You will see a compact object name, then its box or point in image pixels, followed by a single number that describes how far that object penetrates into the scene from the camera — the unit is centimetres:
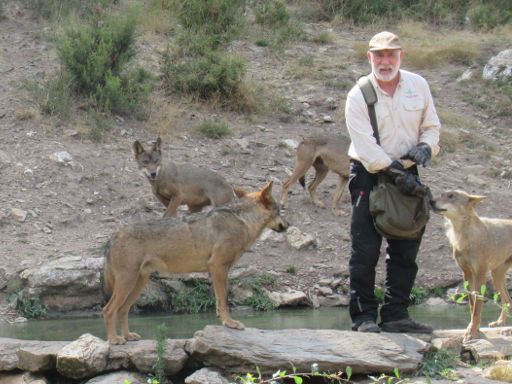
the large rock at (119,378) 861
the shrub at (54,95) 1797
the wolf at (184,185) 1517
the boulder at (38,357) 893
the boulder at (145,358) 879
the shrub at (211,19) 2223
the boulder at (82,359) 873
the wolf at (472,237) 1003
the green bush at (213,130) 1869
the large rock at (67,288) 1292
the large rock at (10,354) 911
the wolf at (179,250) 909
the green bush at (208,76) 1994
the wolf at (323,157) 1681
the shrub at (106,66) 1861
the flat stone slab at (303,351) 855
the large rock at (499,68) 2347
